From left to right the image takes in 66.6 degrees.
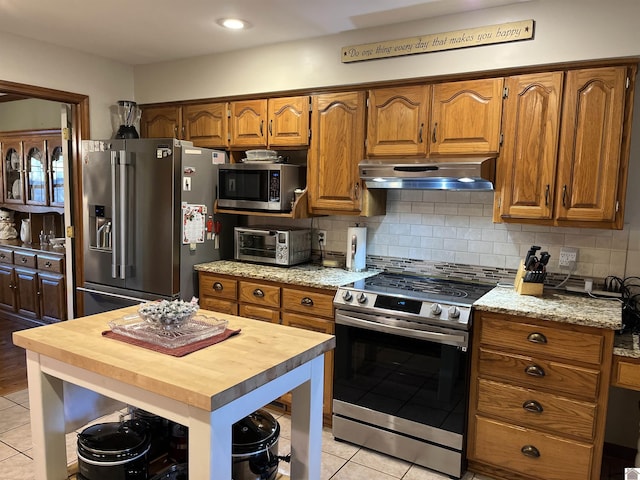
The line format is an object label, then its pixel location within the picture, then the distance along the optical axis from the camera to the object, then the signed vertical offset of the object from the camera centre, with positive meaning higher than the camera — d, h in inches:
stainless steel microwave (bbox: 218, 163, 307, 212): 134.1 +1.8
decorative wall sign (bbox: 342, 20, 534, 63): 103.0 +35.1
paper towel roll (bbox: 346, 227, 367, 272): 133.0 -14.7
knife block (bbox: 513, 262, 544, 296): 107.2 -19.4
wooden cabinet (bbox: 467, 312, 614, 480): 90.8 -38.7
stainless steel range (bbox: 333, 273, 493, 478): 101.4 -38.1
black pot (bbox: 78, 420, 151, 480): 64.6 -35.7
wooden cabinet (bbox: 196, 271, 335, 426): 119.2 -29.2
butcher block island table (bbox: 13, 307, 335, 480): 50.7 -22.0
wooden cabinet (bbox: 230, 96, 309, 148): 133.6 +19.6
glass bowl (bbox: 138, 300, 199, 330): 67.7 -17.5
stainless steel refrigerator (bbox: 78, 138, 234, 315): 132.8 -8.8
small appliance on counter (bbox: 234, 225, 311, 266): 137.2 -15.5
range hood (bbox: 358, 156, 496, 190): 105.0 +5.2
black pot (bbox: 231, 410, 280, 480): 66.6 -35.7
